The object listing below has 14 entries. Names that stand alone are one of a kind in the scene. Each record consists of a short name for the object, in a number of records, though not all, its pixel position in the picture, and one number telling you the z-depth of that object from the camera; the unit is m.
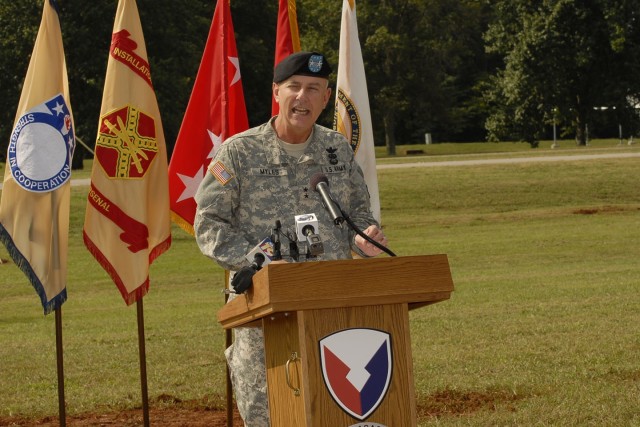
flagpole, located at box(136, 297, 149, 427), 10.89
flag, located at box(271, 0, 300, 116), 13.24
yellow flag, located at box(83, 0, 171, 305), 11.22
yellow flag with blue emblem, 10.99
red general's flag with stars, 12.18
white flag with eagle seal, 13.93
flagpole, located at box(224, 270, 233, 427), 10.67
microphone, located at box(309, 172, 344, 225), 6.51
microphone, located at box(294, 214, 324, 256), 6.31
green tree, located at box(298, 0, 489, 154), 91.46
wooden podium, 5.96
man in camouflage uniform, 7.23
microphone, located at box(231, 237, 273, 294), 6.30
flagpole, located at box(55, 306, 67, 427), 10.71
